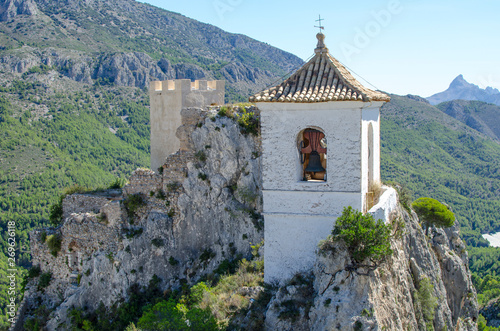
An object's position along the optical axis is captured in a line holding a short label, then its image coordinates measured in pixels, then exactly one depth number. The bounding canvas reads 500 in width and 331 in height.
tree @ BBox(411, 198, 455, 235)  25.91
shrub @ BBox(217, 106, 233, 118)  18.55
